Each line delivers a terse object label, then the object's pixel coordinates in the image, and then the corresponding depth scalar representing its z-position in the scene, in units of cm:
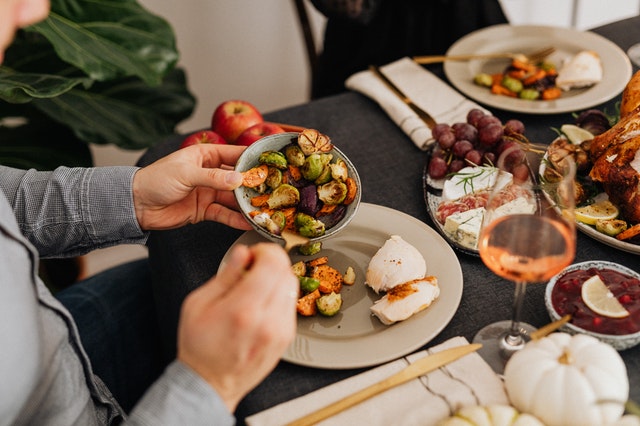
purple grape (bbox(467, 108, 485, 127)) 136
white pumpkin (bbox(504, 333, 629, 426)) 78
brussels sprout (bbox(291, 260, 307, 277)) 108
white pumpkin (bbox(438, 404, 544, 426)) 79
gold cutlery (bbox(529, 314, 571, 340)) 89
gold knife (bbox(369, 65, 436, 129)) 148
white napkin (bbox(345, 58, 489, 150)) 147
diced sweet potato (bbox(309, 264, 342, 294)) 106
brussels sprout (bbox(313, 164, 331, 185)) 116
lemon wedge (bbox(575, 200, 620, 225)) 116
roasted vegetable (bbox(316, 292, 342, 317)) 102
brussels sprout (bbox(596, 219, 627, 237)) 114
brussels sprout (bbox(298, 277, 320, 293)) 104
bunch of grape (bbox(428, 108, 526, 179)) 130
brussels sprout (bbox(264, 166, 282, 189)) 116
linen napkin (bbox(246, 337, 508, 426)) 86
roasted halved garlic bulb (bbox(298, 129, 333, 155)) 117
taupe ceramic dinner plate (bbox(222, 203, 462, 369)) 96
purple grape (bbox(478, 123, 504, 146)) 130
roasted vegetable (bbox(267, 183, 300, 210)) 115
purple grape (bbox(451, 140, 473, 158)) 130
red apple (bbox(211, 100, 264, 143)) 139
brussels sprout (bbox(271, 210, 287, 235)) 111
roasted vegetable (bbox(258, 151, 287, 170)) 116
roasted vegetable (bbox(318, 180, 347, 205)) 114
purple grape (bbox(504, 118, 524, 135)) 133
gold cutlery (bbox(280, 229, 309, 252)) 108
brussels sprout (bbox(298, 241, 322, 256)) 113
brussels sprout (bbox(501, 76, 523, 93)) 155
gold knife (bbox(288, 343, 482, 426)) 86
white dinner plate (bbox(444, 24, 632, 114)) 148
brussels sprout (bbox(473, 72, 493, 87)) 157
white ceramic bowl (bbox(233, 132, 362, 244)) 110
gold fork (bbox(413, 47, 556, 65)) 166
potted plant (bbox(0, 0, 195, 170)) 152
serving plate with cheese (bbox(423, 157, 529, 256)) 114
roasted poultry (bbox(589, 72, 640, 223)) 112
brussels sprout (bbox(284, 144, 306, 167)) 118
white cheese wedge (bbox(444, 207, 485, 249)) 113
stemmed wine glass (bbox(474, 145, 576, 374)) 83
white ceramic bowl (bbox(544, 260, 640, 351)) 92
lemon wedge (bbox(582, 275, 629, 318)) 95
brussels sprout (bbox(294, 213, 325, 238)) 109
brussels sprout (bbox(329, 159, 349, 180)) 116
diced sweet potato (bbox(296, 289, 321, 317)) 102
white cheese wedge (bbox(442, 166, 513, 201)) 122
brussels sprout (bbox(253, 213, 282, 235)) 110
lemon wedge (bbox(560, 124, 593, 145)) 134
